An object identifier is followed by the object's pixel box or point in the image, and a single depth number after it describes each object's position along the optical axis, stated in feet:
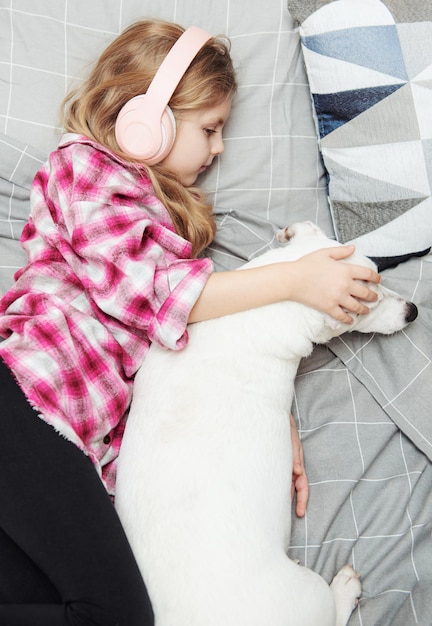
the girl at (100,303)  4.13
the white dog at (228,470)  4.19
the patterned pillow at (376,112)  5.79
